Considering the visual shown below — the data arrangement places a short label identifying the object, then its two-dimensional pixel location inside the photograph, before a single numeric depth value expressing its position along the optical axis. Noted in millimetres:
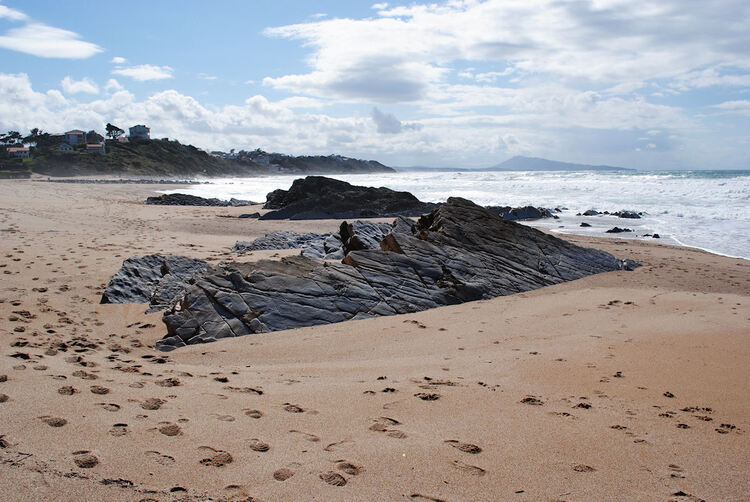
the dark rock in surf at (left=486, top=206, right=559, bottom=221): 23641
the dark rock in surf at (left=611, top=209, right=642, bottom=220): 23534
